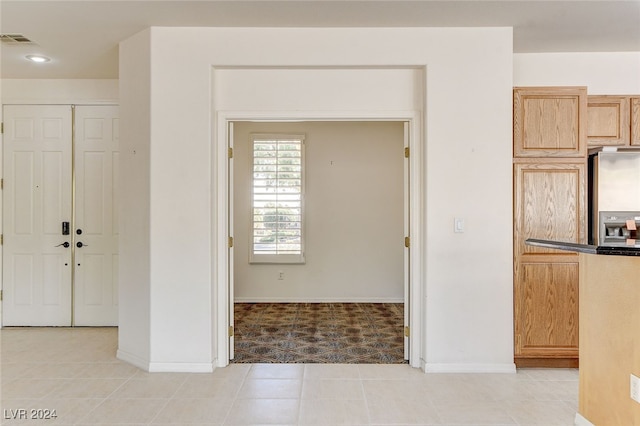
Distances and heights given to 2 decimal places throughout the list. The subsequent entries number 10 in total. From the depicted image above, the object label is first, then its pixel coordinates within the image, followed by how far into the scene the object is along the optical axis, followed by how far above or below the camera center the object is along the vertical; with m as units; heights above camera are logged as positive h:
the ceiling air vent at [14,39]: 3.38 +1.48
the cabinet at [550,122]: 3.27 +0.75
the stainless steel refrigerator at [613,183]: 3.46 +0.27
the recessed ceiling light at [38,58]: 3.85 +1.49
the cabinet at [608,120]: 3.54 +0.84
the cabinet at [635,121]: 3.55 +0.83
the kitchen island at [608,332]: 2.04 -0.65
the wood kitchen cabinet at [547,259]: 3.26 -0.37
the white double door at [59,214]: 4.52 -0.04
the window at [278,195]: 5.73 +0.24
